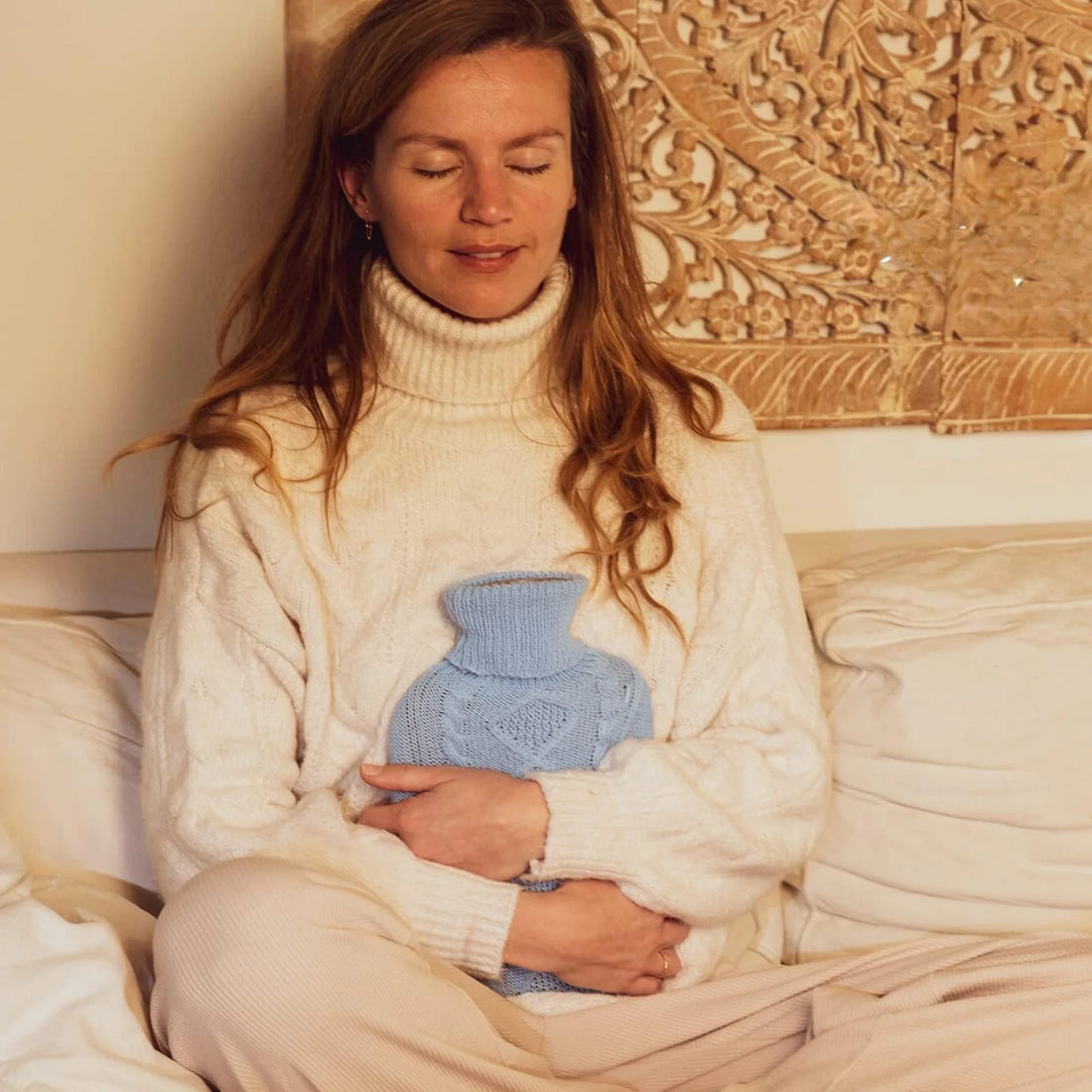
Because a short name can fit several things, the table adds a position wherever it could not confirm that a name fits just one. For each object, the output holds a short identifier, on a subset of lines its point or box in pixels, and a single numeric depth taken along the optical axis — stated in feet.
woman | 4.43
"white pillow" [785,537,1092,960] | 5.17
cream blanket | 3.65
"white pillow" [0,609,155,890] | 4.91
